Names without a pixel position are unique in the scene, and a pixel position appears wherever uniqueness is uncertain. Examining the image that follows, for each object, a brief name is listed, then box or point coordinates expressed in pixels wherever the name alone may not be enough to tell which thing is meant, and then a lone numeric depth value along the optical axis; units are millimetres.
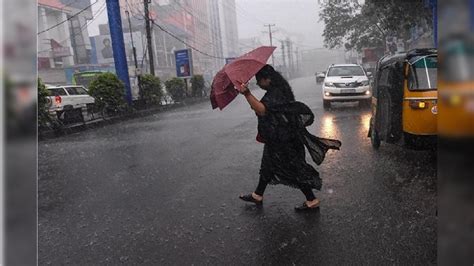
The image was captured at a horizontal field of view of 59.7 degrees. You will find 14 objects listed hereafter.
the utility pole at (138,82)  20469
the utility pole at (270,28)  64212
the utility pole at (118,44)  17953
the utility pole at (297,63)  94075
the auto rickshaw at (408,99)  4840
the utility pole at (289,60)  77125
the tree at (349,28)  30484
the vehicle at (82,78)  33088
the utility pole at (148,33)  22291
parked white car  15359
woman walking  3777
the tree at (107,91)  16688
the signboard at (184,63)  27625
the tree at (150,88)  21234
